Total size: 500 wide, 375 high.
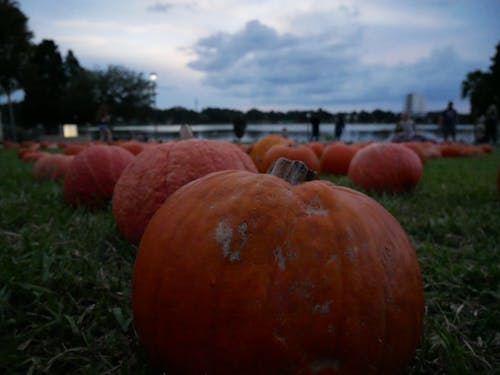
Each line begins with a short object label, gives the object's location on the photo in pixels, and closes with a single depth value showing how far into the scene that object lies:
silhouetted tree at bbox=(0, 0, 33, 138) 27.61
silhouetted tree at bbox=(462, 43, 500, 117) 44.00
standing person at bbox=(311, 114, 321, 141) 21.91
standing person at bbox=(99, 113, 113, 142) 16.53
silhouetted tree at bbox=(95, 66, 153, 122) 67.12
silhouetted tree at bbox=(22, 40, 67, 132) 49.66
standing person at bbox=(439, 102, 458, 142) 19.72
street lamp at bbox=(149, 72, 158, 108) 27.08
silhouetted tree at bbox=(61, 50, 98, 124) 54.12
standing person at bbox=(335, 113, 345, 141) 24.48
